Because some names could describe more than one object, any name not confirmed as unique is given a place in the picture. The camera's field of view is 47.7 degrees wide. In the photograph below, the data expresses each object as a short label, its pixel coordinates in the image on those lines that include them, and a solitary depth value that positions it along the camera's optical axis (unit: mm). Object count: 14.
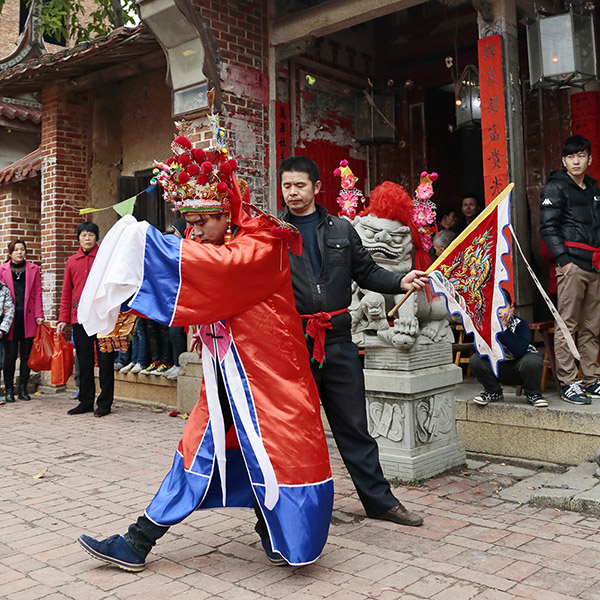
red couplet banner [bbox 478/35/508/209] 5789
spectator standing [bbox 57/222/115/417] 7422
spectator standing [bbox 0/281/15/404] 8469
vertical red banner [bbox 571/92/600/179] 6852
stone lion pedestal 4551
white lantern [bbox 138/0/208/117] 6867
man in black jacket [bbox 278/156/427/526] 3564
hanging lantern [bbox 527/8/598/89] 5680
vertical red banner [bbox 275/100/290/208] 7664
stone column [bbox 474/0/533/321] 5820
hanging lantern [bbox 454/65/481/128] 7316
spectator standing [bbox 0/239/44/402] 8680
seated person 4984
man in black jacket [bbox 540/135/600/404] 5242
